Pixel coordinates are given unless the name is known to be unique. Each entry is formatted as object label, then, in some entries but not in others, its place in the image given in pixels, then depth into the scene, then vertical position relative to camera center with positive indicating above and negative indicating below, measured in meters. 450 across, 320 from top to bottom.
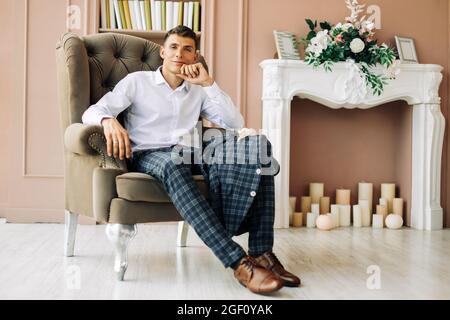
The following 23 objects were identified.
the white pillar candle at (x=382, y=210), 3.67 -0.34
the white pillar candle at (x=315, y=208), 3.59 -0.33
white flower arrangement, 3.41 +0.70
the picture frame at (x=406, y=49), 3.62 +0.76
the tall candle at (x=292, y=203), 3.64 -0.30
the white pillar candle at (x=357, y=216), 3.63 -0.38
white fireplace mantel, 3.47 +0.37
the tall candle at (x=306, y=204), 3.67 -0.31
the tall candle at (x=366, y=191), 3.73 -0.22
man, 1.78 +0.01
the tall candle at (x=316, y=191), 3.70 -0.22
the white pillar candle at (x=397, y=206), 3.69 -0.32
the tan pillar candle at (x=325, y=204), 3.67 -0.31
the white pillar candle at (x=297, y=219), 3.60 -0.40
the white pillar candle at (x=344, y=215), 3.66 -0.38
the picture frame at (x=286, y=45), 3.49 +0.75
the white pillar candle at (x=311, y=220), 3.57 -0.41
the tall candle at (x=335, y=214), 3.61 -0.37
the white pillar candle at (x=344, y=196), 3.70 -0.25
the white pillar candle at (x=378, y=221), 3.61 -0.41
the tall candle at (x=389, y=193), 3.75 -0.23
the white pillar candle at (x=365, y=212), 3.66 -0.36
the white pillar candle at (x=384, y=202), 3.71 -0.29
